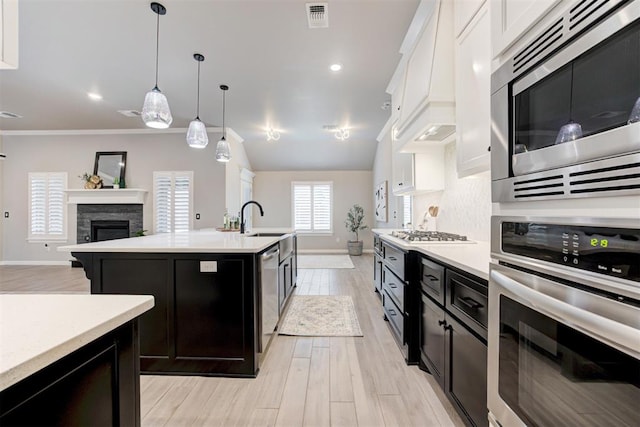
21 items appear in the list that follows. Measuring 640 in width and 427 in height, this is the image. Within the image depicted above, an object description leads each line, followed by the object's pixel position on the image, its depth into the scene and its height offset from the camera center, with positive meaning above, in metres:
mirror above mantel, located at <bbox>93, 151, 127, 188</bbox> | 6.52 +1.07
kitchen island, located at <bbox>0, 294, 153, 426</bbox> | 0.53 -0.31
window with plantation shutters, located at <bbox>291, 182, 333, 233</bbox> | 8.87 +0.26
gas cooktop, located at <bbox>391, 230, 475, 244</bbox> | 2.33 -0.19
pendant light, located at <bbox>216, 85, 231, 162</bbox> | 4.05 +0.87
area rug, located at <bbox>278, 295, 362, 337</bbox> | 2.94 -1.15
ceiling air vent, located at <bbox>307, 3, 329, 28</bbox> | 2.70 +1.89
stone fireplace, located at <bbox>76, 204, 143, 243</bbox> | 6.49 -0.11
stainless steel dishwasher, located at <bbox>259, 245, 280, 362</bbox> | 2.32 -0.69
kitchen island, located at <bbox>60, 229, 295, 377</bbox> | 2.13 -0.61
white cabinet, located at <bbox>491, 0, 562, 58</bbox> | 0.80 +0.59
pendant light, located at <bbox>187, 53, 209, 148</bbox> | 3.41 +0.92
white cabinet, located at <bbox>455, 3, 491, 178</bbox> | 1.69 +0.74
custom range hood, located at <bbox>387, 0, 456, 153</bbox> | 2.18 +1.06
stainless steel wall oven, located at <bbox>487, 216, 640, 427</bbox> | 0.58 -0.25
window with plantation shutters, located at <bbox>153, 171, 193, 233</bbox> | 6.44 +0.32
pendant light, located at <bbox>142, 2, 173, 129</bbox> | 2.62 +0.95
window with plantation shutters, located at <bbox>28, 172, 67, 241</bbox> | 6.66 +0.20
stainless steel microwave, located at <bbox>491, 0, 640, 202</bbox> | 0.58 +0.26
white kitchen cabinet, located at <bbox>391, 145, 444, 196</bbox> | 3.12 +0.47
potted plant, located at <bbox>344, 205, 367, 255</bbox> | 8.12 -0.29
